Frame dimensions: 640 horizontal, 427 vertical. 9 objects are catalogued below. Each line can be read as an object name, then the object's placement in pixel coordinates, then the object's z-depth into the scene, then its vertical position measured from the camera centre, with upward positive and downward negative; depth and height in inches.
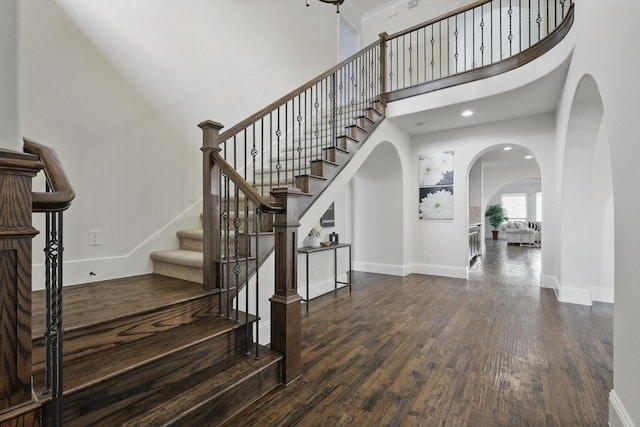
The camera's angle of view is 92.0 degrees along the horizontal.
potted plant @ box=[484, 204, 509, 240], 519.2 -2.5
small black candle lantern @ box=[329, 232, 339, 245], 176.7 -13.8
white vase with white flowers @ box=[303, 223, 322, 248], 163.2 -12.9
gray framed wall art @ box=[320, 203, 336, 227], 187.8 -2.6
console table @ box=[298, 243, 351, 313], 149.1 -20.7
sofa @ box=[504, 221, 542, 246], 429.7 -28.5
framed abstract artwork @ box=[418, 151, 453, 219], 215.3 +20.8
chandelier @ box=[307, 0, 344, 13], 98.0 +68.0
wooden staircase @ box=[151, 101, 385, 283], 104.3 +10.3
